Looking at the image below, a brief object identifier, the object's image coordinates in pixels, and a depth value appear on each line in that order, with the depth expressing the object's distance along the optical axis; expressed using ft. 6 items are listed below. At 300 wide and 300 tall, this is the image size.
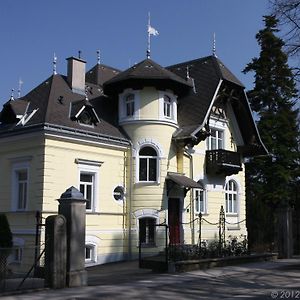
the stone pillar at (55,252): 44.88
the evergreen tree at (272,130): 109.64
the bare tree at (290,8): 58.34
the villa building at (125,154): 70.03
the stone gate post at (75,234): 46.29
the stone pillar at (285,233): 73.67
